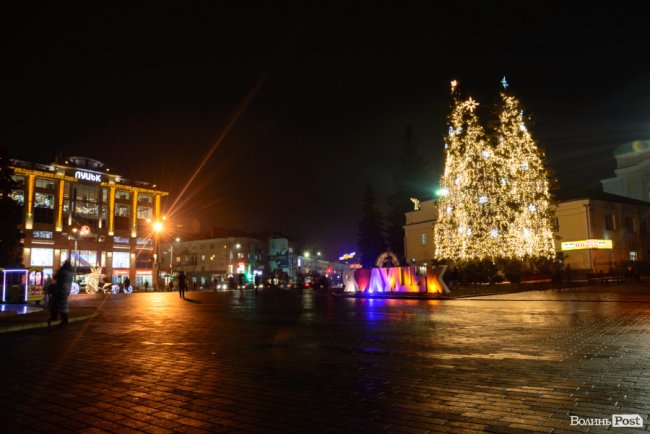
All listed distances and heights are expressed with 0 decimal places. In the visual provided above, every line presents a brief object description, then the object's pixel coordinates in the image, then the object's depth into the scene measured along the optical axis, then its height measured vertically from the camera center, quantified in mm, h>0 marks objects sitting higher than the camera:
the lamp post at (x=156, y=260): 84938 +3692
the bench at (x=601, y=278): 35594 -514
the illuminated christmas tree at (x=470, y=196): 33562 +5611
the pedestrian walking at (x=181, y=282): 32625 -123
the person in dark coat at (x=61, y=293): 13414 -282
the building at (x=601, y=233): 44188 +3631
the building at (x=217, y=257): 105438 +5002
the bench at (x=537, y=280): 31397 -562
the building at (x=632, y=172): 58750 +12213
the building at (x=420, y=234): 59344 +5251
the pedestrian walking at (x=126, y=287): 54847 -635
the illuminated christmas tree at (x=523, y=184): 33656 +6343
